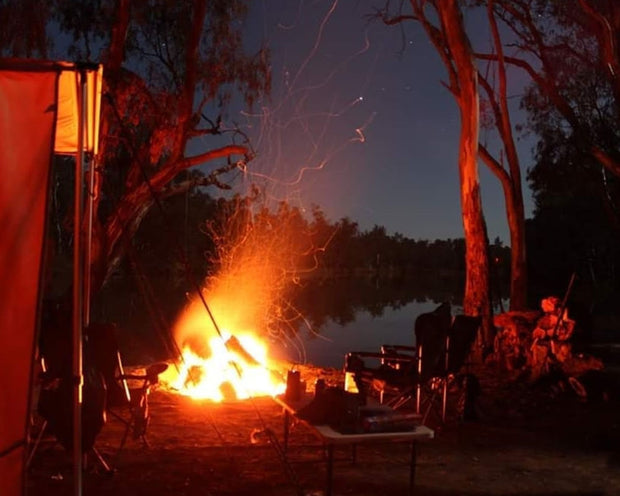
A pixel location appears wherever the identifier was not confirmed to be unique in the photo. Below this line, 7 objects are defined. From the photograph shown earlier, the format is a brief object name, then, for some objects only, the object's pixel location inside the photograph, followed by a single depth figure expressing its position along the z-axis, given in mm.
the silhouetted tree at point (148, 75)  8766
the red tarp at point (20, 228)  2744
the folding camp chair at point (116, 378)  4688
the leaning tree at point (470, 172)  8953
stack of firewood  7500
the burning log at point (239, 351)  7234
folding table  3482
